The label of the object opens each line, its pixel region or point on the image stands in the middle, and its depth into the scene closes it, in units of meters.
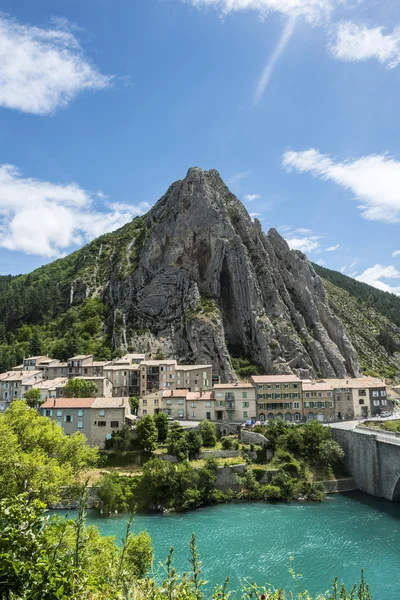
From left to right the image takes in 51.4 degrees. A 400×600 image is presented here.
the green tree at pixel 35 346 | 115.56
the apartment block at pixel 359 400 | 77.81
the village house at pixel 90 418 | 62.53
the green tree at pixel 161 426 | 62.09
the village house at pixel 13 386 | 86.31
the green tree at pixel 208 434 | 61.69
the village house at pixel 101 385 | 80.62
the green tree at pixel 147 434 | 58.72
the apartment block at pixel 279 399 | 74.62
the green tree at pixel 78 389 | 72.94
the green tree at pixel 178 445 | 57.59
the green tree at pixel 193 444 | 58.69
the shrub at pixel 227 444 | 61.31
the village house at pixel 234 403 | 73.00
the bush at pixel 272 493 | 53.09
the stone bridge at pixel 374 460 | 51.38
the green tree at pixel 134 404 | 77.88
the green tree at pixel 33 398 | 74.62
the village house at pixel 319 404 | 74.88
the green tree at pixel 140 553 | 27.83
